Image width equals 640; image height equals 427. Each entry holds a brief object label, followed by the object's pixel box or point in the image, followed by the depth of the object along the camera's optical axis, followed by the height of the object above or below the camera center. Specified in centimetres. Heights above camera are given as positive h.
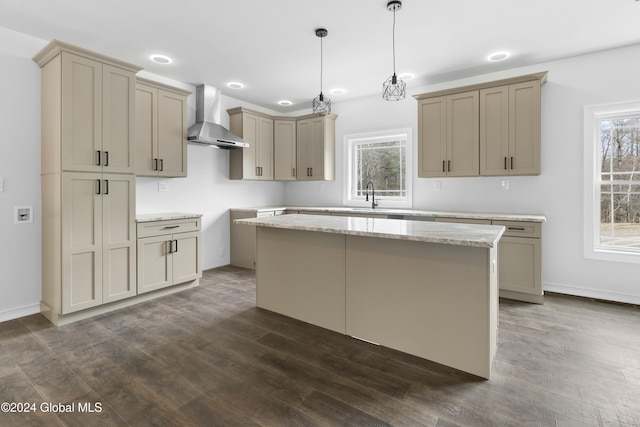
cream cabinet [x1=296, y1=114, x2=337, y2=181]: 530 +109
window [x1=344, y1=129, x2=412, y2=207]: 486 +72
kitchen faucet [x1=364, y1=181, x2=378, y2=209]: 493 +24
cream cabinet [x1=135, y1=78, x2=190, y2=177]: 362 +99
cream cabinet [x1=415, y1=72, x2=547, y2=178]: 355 +100
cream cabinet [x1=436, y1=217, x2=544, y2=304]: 334 -53
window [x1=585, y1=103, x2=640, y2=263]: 347 +32
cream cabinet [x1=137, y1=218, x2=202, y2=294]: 340 -47
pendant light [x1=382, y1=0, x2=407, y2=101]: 253 +103
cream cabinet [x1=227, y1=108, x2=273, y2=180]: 495 +106
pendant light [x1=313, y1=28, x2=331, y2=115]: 284 +97
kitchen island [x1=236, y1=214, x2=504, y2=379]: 199 -53
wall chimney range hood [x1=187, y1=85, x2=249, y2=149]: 421 +120
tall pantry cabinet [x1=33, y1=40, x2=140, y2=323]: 279 +31
